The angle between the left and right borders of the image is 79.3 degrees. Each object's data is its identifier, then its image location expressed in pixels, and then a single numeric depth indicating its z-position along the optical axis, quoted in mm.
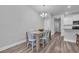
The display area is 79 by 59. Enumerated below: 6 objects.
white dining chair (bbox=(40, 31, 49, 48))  2228
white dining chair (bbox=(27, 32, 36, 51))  1918
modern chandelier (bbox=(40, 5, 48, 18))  1868
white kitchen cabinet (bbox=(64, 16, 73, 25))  2816
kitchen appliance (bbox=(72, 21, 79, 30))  2212
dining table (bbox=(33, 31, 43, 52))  1976
